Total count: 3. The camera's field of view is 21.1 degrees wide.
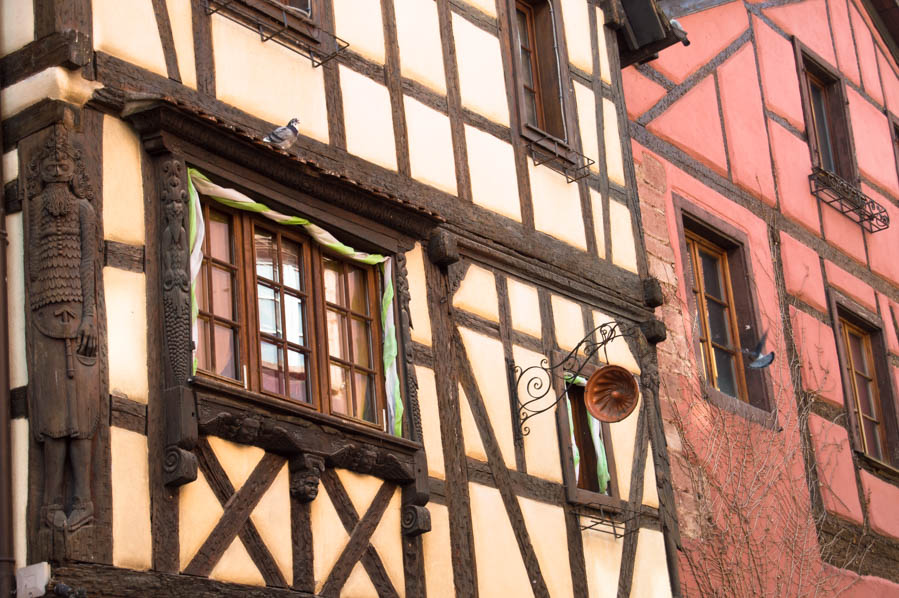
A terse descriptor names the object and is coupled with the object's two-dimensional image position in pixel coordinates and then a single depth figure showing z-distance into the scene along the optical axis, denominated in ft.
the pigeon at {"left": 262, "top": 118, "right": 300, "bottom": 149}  39.39
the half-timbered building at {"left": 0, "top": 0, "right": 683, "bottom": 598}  33.84
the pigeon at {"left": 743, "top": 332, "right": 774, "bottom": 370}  56.79
